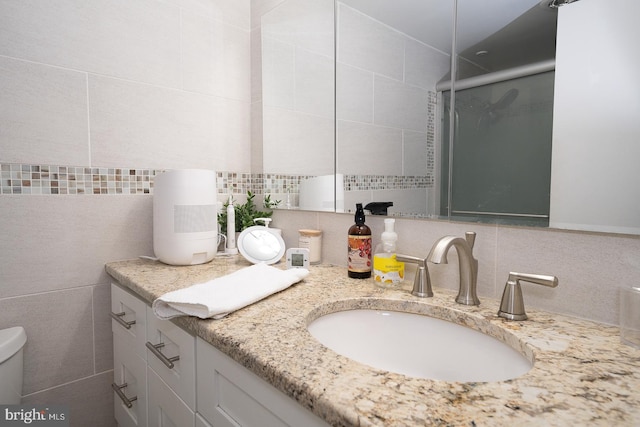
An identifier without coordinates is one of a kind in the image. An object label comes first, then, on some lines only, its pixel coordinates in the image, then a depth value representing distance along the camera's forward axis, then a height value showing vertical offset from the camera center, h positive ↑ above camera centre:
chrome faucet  0.76 -0.17
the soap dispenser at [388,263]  0.88 -0.17
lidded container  1.17 -0.16
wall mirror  0.74 +0.24
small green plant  1.40 -0.08
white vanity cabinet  0.55 -0.38
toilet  0.90 -0.45
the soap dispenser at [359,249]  0.96 -0.15
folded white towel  0.70 -0.22
